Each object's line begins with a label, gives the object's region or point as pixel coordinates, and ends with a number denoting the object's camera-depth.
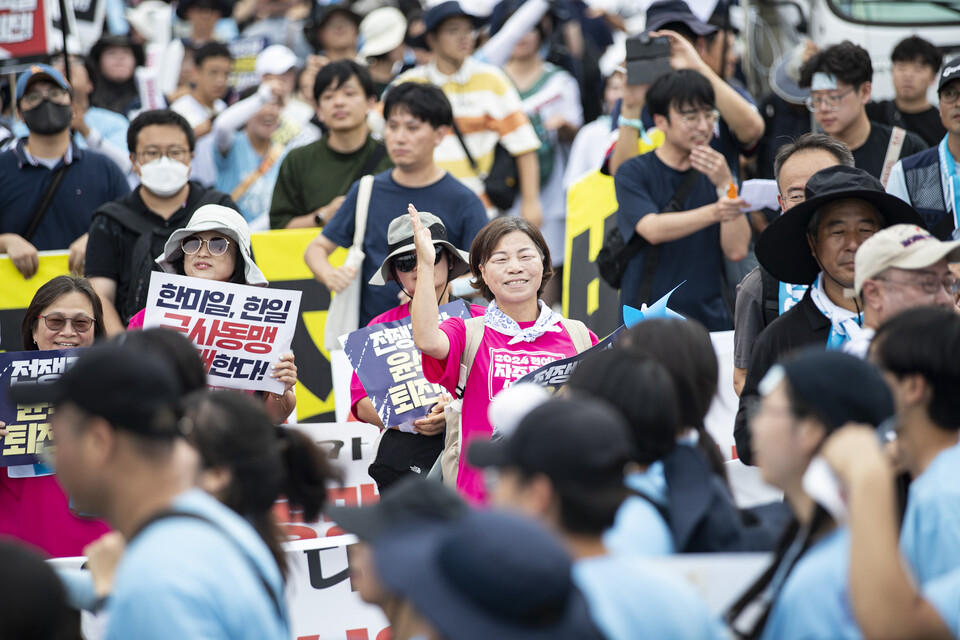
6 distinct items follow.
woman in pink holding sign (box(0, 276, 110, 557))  10.31
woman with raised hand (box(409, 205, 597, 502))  9.58
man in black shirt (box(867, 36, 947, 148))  15.57
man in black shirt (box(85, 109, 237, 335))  12.81
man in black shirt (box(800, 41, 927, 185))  13.38
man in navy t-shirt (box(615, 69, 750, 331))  12.51
